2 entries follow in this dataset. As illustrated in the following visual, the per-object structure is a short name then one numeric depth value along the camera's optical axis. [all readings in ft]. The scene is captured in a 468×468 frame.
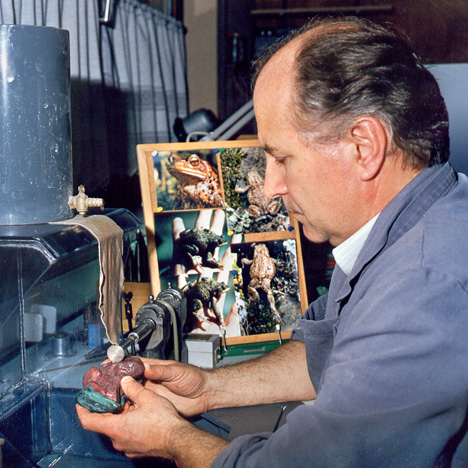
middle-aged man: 2.39
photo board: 5.87
